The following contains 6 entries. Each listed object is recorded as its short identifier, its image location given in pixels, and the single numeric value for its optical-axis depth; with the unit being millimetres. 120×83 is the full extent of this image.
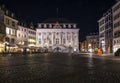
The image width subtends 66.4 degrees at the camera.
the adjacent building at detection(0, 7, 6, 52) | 32852
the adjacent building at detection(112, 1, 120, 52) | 33548
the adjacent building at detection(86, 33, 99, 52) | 69186
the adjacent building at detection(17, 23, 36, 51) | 46724
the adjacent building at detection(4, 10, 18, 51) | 37732
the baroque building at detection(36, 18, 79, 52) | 61706
